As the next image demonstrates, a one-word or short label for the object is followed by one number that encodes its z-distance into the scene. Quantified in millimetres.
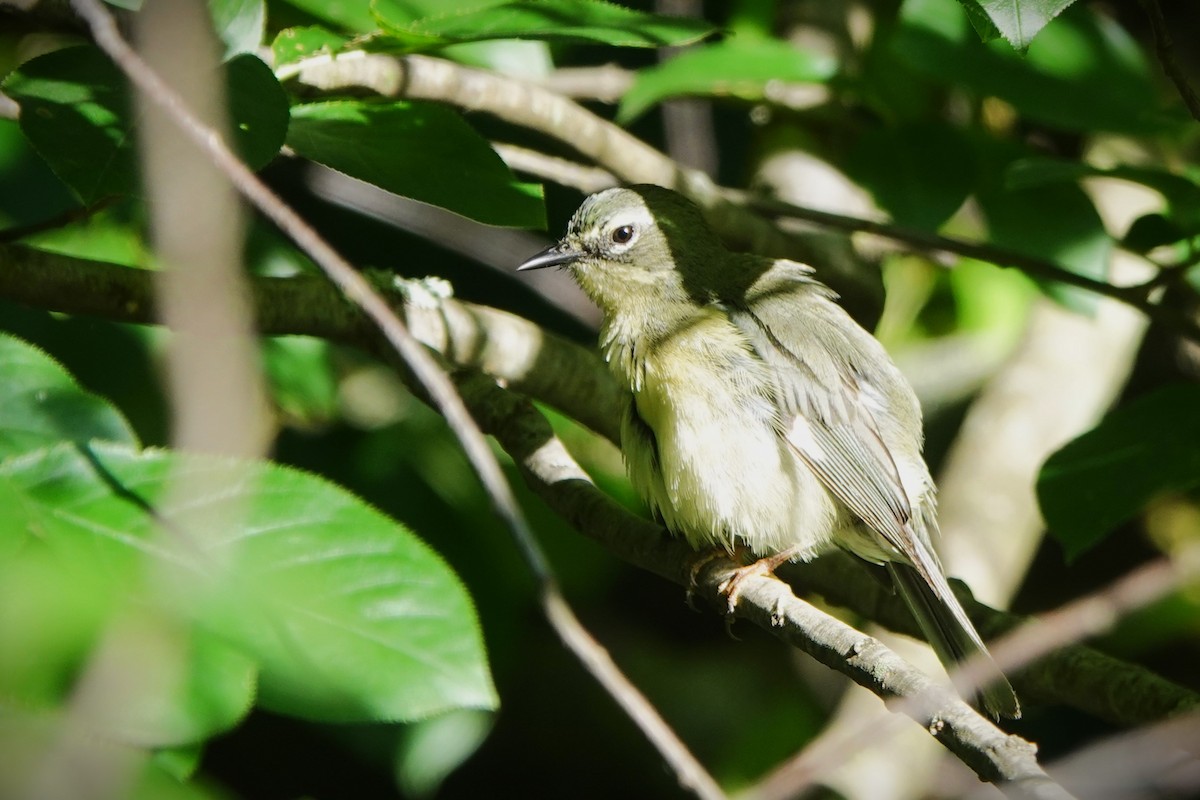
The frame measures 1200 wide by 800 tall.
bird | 7437
